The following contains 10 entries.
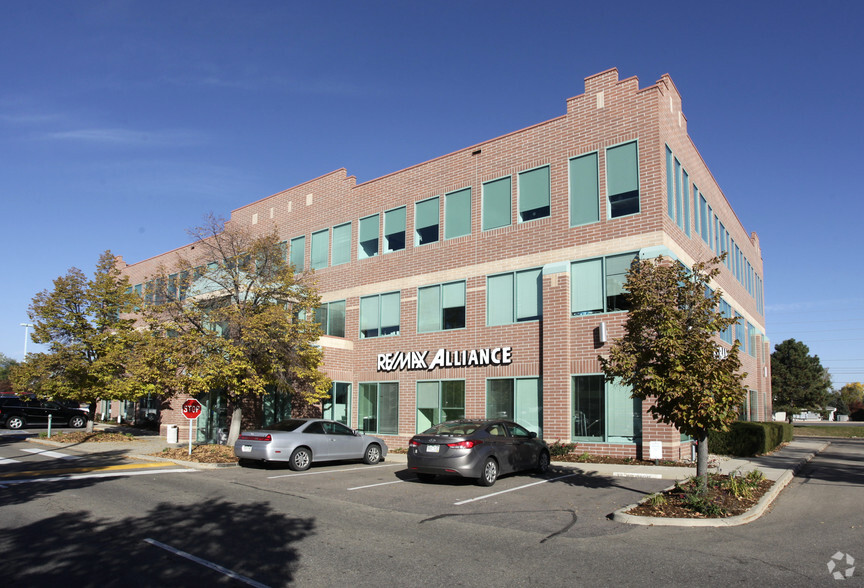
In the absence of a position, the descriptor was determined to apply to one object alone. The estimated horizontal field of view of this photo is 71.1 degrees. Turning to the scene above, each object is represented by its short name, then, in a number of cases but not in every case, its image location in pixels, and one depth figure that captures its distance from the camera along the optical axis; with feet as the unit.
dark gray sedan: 43.37
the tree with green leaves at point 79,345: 81.92
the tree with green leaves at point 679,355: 34.35
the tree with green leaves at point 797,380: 216.54
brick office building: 62.39
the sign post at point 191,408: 60.39
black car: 111.14
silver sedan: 52.54
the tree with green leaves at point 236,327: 63.10
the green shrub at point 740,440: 67.97
